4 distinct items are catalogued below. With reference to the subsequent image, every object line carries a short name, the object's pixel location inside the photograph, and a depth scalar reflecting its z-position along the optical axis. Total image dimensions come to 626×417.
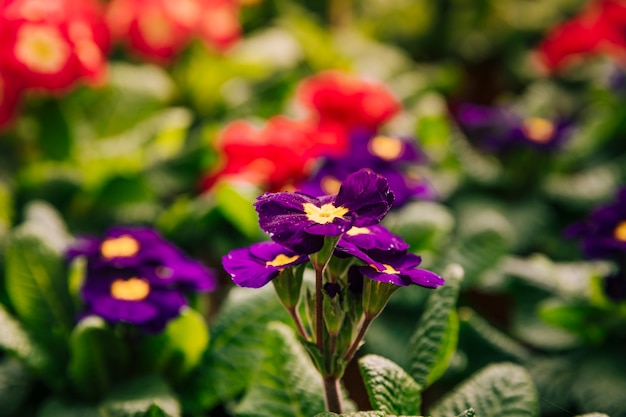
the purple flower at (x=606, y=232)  0.41
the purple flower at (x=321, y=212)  0.31
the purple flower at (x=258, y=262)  0.32
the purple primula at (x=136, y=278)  0.39
